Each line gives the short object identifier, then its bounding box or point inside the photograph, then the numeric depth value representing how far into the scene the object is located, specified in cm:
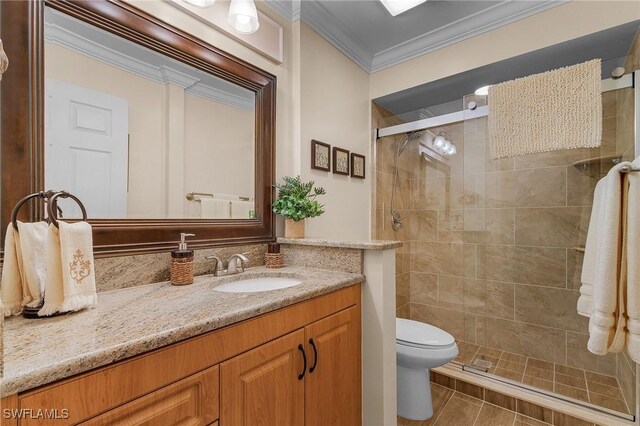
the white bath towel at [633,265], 108
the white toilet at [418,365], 165
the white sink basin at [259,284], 132
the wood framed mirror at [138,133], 93
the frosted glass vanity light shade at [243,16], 142
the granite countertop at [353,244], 130
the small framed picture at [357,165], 236
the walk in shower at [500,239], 195
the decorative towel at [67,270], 78
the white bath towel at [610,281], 115
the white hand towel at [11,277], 76
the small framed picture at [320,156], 197
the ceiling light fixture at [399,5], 176
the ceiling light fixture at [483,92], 209
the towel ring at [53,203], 79
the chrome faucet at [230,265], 138
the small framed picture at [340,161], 217
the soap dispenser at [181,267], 118
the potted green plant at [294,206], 168
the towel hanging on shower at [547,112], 169
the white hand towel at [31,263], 78
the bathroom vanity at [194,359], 56
